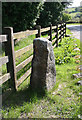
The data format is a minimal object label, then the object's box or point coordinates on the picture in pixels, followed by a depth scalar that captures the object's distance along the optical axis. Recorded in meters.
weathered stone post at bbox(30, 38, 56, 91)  3.40
